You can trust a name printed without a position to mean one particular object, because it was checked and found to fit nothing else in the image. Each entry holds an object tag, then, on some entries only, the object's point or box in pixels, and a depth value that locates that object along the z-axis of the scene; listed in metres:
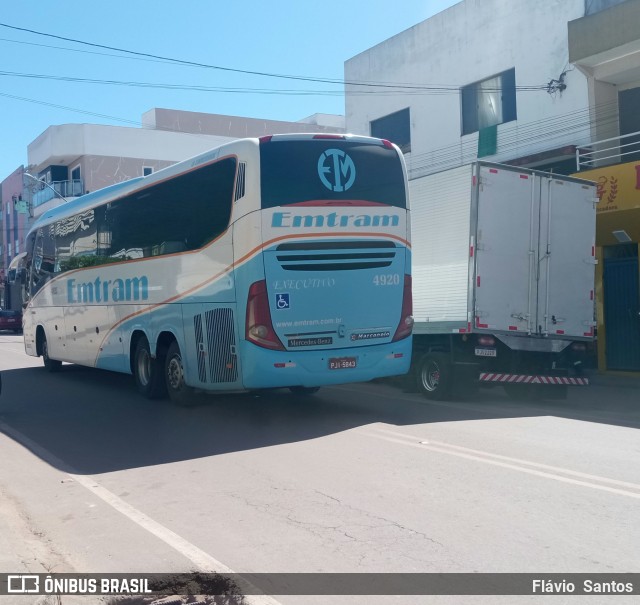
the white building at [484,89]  19.25
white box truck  12.52
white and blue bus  10.12
